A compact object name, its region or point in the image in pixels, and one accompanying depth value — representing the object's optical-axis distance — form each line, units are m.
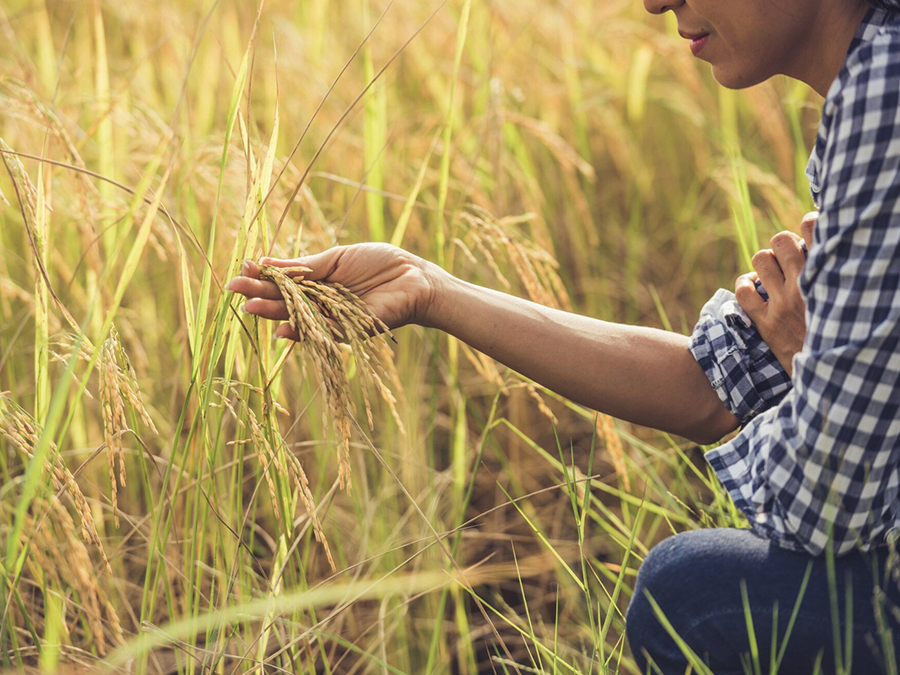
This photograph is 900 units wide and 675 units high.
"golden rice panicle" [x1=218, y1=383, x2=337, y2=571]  1.53
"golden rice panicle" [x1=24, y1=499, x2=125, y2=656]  1.47
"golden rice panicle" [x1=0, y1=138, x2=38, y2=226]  1.57
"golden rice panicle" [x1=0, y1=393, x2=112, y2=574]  1.51
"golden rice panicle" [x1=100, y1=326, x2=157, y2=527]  1.53
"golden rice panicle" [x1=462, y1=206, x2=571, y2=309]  1.74
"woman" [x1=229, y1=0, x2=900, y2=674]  1.46
